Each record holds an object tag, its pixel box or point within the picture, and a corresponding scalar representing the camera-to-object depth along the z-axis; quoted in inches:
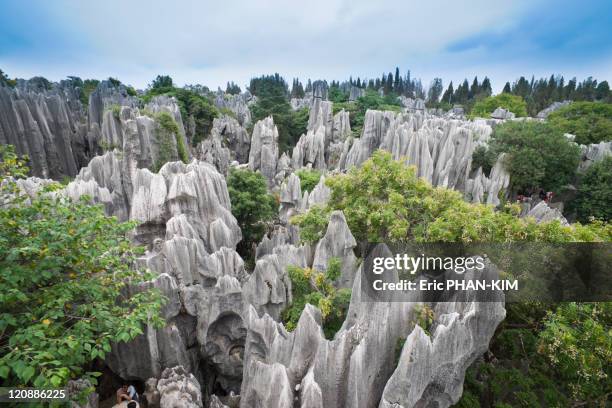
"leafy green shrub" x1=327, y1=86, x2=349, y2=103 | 2613.2
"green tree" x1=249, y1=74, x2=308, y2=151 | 1551.4
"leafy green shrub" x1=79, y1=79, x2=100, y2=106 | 1987.0
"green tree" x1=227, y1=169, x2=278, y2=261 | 683.4
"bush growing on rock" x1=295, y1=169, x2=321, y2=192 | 945.6
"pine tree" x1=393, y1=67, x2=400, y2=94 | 3664.9
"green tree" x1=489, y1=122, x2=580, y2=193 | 821.2
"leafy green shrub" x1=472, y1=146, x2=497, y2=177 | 895.1
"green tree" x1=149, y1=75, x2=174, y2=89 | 2336.4
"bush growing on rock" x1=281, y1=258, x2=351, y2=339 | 330.4
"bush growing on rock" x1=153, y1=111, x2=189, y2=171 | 842.2
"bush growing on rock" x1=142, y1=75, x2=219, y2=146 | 1486.2
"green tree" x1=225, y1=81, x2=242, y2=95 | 4471.0
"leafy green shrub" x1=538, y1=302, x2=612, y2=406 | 260.1
